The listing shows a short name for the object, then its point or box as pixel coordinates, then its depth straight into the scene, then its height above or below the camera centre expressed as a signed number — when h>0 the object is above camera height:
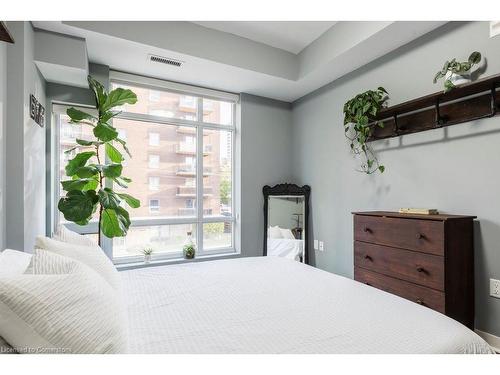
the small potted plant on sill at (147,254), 3.29 -0.73
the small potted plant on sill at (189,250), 3.45 -0.74
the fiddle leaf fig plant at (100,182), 2.22 +0.06
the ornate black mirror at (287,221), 3.63 -0.41
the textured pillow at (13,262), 1.14 -0.32
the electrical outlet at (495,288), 1.94 -0.67
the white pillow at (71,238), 1.56 -0.27
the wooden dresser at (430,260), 1.89 -0.51
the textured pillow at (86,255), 1.27 -0.31
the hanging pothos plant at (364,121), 2.64 +0.65
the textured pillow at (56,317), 0.77 -0.36
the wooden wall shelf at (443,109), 1.93 +0.61
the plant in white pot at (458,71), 2.02 +0.82
